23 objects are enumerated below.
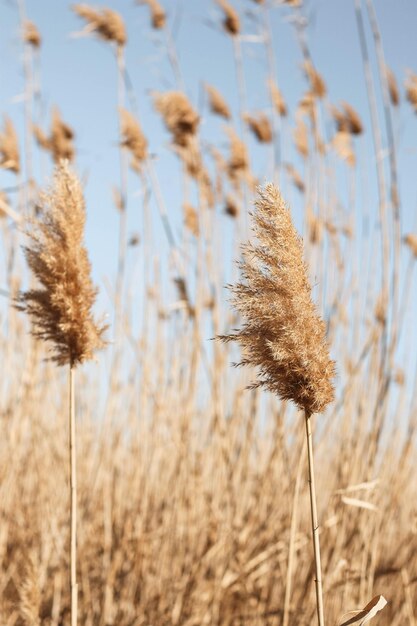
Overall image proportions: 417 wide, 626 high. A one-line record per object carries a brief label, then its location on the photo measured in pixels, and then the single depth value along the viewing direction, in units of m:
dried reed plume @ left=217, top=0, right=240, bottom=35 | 3.34
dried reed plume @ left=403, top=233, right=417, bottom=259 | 3.50
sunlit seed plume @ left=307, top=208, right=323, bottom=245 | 3.03
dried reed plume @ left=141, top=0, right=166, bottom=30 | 3.64
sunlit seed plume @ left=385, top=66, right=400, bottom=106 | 3.35
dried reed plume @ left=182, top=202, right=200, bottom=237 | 3.48
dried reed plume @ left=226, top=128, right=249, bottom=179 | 3.29
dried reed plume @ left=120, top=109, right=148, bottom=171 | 3.08
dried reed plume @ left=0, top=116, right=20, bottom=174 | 3.12
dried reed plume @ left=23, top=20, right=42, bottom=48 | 3.78
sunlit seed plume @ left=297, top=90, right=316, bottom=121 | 3.45
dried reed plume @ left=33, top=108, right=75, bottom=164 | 3.41
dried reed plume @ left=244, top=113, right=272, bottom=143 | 3.57
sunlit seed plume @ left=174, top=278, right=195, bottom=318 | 3.06
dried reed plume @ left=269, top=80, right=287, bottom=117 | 3.36
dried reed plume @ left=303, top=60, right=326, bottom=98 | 3.27
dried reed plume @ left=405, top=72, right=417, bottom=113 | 2.96
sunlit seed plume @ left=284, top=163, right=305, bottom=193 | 3.97
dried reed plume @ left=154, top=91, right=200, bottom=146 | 3.04
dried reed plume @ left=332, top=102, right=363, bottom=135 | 3.50
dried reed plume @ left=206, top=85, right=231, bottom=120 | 3.55
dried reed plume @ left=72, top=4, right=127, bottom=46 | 3.33
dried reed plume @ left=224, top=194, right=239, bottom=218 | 3.55
